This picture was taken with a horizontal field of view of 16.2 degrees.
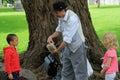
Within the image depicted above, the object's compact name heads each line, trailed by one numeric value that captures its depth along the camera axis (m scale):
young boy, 6.57
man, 6.38
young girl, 5.85
